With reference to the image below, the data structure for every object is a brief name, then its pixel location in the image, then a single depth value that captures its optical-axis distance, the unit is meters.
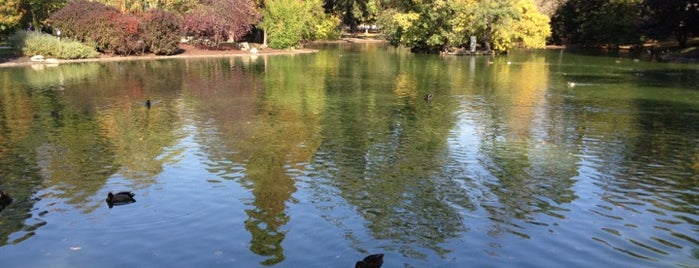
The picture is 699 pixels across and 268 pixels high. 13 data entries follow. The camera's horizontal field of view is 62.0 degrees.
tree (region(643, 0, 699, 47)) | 57.00
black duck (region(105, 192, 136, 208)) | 12.23
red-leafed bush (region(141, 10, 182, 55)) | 54.09
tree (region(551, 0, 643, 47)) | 69.94
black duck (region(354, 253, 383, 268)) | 8.73
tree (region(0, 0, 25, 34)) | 48.20
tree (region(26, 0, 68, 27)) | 54.56
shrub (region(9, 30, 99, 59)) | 48.62
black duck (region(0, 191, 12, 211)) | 11.94
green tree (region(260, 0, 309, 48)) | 64.06
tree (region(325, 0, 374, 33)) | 96.38
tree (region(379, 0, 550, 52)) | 56.47
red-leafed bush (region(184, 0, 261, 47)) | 60.03
